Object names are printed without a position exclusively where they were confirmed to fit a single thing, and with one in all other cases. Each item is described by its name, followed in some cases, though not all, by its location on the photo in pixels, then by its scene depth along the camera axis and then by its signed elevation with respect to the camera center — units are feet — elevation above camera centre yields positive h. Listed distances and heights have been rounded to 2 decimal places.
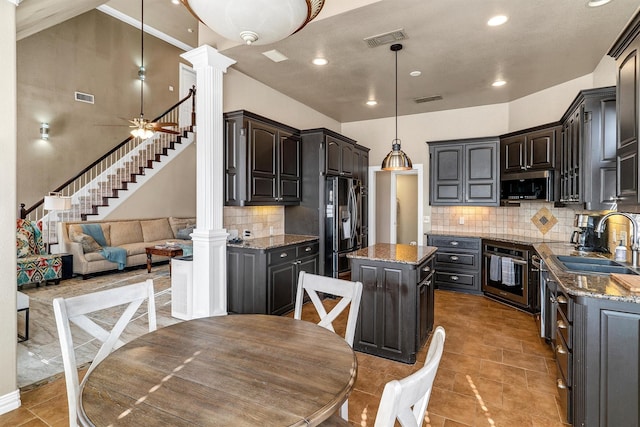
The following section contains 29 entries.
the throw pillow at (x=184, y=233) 25.68 -1.79
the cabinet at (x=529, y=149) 13.83 +2.68
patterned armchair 16.85 -2.54
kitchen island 9.48 -2.72
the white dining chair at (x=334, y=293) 6.20 -1.68
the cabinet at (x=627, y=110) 6.58 +2.10
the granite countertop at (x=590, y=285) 5.88 -1.49
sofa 20.15 -2.04
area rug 9.10 -4.20
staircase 22.07 +2.72
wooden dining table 3.20 -1.96
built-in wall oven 13.44 -2.80
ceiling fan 20.49 +5.10
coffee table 20.22 -2.49
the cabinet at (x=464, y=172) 16.63 +1.94
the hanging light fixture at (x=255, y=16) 3.95 +2.40
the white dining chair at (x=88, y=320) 4.67 -1.67
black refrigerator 15.65 -0.67
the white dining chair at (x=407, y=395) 2.54 -1.50
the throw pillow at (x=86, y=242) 20.16 -1.94
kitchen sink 8.48 -1.52
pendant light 11.30 +1.72
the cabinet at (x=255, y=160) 12.76 +2.01
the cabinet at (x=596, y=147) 9.32 +1.80
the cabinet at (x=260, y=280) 12.10 -2.63
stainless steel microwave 14.08 +1.08
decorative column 11.83 +0.75
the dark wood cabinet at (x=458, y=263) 16.40 -2.69
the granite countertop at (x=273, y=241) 12.42 -1.27
